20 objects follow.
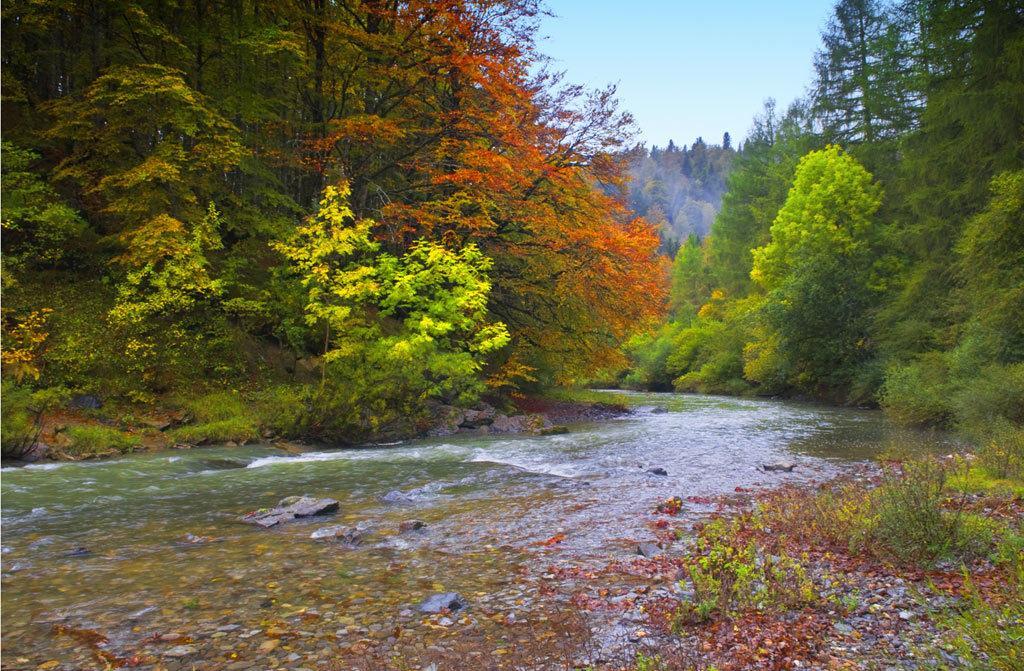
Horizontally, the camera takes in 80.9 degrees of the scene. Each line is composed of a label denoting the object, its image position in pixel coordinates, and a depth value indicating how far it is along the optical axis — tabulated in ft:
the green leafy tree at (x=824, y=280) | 91.97
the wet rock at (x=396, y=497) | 29.12
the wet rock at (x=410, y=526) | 23.63
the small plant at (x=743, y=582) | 15.28
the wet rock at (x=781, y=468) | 36.55
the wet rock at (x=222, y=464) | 36.14
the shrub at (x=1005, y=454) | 28.80
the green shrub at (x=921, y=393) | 54.94
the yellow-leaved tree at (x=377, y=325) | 47.65
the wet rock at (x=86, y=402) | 40.22
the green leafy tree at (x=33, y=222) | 43.86
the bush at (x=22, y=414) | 34.19
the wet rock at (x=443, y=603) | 16.10
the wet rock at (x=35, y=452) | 34.55
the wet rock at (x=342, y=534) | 22.34
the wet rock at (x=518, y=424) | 57.82
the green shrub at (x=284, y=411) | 45.85
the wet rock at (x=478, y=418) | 57.11
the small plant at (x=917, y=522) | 17.61
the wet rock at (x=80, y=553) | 20.13
